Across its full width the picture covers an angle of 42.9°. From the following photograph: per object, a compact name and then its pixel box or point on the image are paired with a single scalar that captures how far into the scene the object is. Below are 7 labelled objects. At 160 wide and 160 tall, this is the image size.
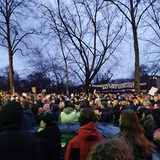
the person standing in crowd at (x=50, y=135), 2.93
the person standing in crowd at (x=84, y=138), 2.82
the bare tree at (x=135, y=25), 12.28
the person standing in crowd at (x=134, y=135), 2.52
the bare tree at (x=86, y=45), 14.51
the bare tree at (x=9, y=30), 14.82
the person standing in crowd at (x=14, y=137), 2.00
